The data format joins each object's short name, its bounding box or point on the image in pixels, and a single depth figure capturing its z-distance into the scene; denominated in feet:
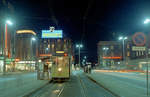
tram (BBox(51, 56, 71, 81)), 83.35
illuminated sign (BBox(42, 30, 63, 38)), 139.44
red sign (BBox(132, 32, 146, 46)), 37.10
